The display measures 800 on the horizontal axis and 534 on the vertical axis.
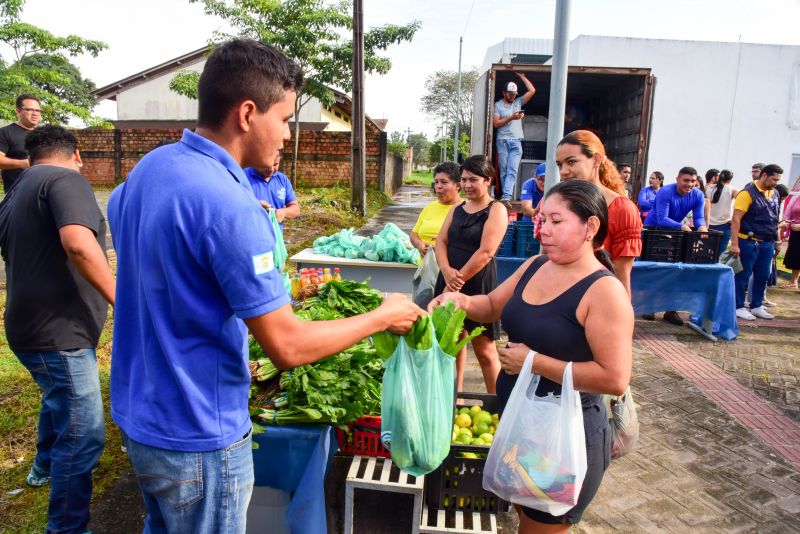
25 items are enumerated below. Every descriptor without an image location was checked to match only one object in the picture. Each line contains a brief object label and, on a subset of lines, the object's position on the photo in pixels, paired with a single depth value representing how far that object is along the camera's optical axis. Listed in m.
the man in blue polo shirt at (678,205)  6.80
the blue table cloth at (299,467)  2.29
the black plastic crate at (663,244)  6.34
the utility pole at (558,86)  3.97
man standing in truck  8.37
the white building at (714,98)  18.36
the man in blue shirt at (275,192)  4.97
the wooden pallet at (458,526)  2.54
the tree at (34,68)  16.12
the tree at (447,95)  53.25
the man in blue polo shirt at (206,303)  1.27
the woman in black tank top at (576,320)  1.88
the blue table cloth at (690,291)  6.31
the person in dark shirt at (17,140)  5.07
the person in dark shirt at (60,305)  2.51
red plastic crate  2.62
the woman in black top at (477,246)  4.01
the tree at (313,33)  15.88
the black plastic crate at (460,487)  2.62
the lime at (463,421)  3.04
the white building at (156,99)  26.59
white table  5.68
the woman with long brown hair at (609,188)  3.08
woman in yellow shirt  4.75
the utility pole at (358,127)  13.15
